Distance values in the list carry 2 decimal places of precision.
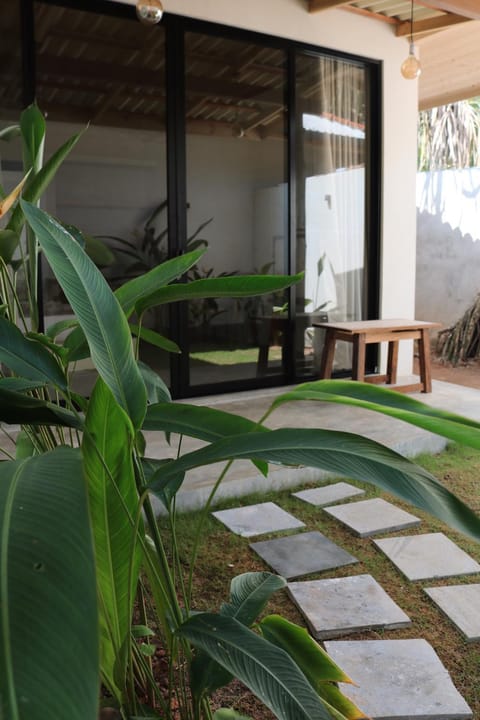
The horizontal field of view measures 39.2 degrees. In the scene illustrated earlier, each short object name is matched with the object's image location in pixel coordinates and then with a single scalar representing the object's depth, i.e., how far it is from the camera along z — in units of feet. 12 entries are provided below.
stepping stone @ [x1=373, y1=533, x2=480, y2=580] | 7.50
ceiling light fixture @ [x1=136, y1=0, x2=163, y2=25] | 10.66
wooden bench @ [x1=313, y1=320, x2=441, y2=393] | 15.44
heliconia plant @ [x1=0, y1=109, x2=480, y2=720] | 1.52
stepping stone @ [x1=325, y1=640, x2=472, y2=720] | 4.99
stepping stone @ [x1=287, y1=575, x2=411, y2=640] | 6.27
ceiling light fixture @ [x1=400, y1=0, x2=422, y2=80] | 14.26
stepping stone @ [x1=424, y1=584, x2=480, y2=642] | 6.27
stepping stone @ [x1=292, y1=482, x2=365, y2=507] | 9.88
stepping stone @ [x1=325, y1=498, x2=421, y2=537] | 8.77
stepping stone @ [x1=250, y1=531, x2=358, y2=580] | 7.57
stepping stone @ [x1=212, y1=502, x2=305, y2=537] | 8.75
